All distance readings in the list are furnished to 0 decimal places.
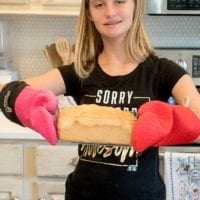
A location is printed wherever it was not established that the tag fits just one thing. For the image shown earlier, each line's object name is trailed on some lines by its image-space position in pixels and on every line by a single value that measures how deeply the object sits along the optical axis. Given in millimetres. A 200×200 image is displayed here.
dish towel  2847
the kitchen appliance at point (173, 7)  3263
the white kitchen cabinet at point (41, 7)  3497
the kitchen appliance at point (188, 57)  3587
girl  1953
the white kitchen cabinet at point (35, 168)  3042
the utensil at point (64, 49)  3570
